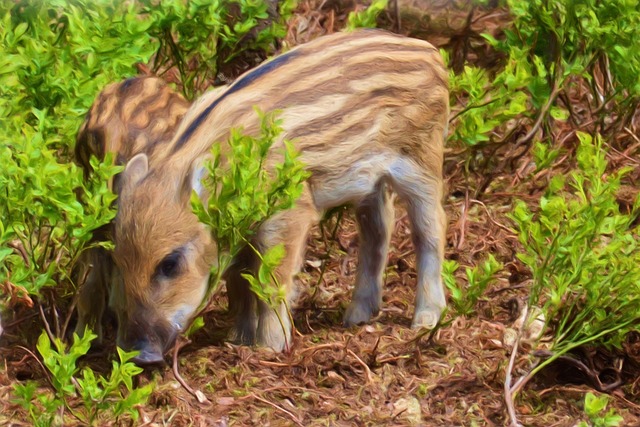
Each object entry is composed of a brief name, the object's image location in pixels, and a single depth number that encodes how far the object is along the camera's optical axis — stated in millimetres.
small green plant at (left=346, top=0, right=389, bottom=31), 12702
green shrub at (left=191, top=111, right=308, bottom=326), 9278
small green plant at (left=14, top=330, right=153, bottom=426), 8639
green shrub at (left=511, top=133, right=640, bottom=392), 9414
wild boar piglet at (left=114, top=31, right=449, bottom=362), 10166
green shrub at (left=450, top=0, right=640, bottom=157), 11882
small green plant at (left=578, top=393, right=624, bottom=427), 8947
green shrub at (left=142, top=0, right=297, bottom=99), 12388
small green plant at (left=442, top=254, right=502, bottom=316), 10144
